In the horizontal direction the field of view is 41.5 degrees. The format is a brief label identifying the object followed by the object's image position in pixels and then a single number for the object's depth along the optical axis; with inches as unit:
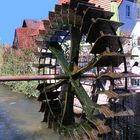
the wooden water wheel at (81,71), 129.4
